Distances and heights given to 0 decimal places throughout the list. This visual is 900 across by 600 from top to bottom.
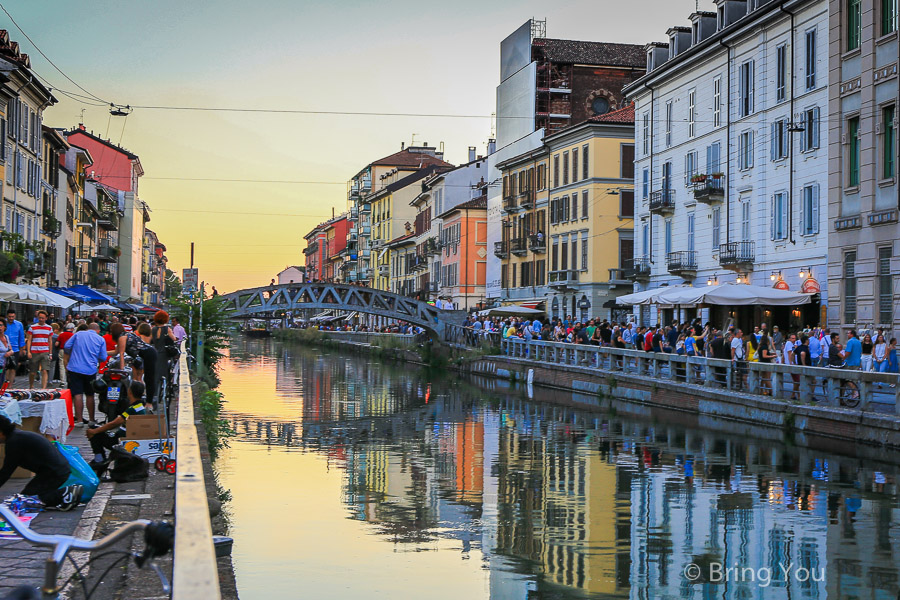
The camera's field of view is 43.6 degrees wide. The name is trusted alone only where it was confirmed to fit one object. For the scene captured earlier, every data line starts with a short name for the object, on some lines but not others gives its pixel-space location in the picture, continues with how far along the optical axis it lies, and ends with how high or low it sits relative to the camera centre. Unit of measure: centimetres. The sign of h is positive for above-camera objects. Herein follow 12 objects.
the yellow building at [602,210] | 5500 +576
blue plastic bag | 999 -138
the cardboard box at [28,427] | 1152 -116
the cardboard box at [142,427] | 1244 -118
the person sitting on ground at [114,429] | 1210 -120
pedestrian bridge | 5756 +101
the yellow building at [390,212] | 10369 +1068
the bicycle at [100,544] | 434 -92
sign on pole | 3328 +121
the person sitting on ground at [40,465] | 892 -119
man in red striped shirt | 2197 -58
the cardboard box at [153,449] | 1245 -142
